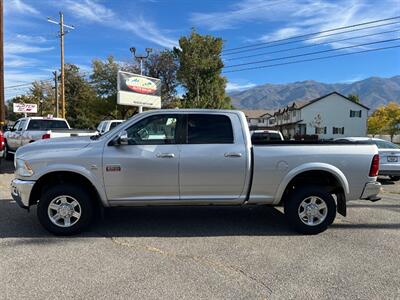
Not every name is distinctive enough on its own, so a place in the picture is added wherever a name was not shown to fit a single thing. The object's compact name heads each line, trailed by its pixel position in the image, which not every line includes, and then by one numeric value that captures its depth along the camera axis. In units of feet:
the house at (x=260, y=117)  393.91
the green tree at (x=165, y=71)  173.27
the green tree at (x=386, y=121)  248.93
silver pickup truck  19.85
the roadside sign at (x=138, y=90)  85.97
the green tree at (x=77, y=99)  205.16
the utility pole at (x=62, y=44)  116.24
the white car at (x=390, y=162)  43.14
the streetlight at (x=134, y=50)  127.89
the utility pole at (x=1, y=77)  68.90
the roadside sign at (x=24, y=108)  155.33
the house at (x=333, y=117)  249.96
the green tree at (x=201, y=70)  178.50
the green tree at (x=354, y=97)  329.52
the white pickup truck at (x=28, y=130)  48.37
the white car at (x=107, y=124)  58.37
